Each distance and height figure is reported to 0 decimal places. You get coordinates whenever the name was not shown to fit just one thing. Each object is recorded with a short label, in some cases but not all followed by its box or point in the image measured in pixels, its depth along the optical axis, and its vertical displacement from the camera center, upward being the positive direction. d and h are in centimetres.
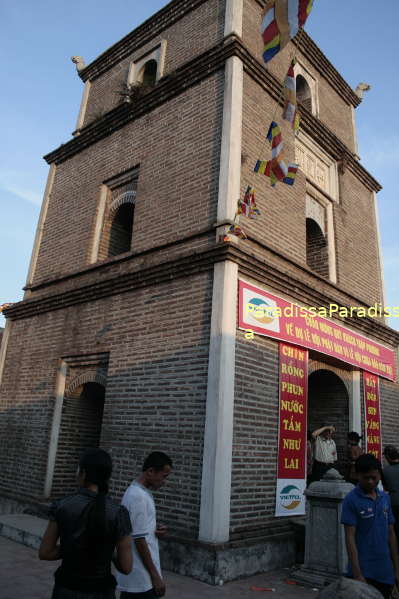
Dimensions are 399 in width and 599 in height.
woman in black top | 233 -49
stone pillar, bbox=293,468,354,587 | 539 -93
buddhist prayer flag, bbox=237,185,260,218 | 697 +352
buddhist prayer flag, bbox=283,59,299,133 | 683 +498
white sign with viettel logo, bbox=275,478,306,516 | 650 -64
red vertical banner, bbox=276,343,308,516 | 665 +28
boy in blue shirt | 317 -51
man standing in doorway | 790 +2
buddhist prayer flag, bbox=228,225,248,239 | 665 +298
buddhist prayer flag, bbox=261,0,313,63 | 581 +526
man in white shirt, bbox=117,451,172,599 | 271 -56
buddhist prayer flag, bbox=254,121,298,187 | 709 +420
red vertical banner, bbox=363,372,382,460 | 909 +83
